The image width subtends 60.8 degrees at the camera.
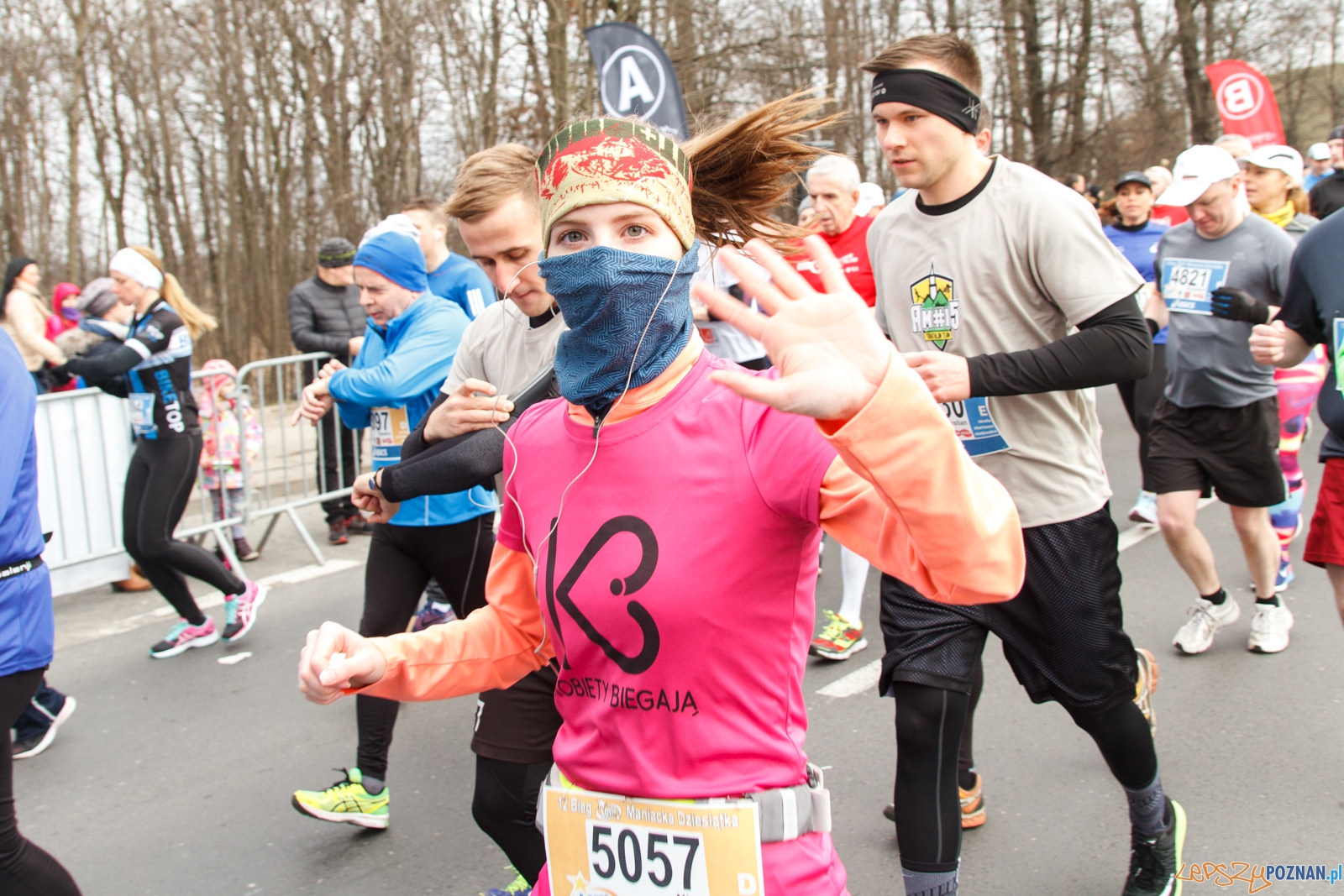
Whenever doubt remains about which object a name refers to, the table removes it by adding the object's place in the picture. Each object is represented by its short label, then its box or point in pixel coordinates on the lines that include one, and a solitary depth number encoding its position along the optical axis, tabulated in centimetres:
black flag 986
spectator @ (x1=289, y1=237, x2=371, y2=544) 842
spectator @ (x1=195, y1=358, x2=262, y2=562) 748
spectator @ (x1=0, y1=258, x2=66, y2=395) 852
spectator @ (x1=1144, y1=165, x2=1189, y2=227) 1028
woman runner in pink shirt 163
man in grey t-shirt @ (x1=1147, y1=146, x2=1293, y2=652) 504
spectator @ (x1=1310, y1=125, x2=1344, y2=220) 974
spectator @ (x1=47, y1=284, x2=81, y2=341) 954
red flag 1353
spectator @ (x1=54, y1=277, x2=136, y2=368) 653
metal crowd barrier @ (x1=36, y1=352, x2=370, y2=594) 661
